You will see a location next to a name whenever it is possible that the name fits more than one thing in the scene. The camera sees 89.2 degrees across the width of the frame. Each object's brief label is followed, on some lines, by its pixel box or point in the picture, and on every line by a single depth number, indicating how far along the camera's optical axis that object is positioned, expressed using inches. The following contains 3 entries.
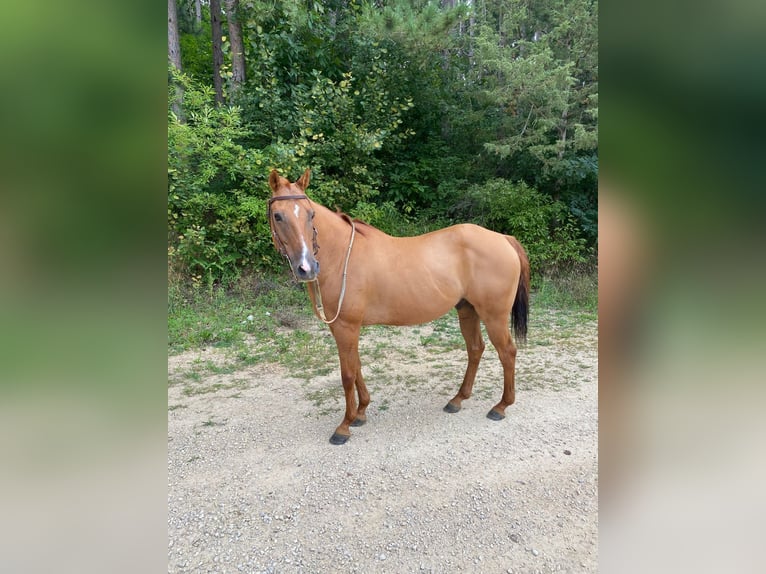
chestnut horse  111.9
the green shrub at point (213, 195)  254.7
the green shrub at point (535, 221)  300.8
